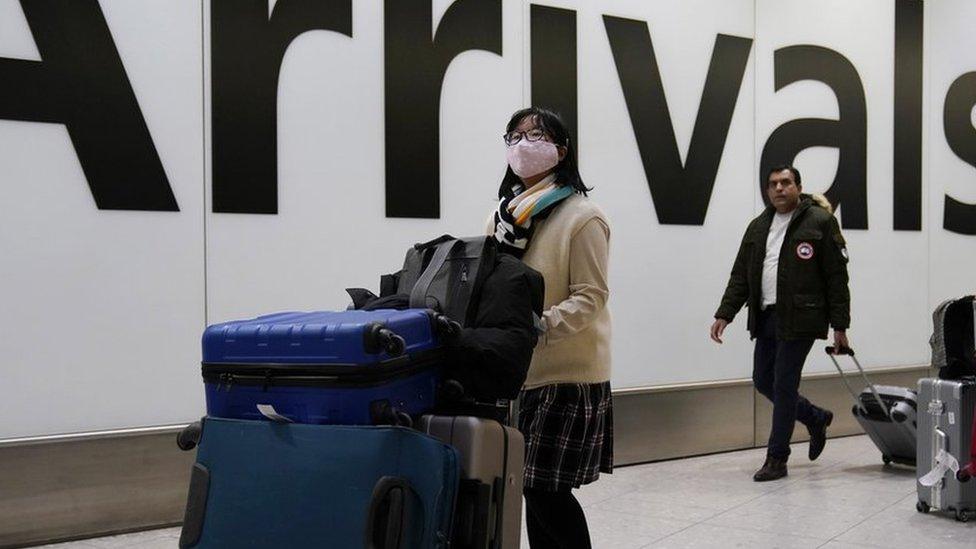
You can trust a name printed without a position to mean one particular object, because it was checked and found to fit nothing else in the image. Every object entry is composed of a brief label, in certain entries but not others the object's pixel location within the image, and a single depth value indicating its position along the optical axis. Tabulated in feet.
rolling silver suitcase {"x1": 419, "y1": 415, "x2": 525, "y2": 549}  6.20
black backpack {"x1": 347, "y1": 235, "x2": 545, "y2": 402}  6.61
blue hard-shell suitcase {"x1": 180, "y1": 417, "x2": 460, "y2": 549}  5.78
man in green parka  16.74
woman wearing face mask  8.59
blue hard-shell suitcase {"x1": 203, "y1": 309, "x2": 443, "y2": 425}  6.01
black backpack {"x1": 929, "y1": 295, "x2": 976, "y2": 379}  14.56
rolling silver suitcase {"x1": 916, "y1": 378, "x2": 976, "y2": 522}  13.84
